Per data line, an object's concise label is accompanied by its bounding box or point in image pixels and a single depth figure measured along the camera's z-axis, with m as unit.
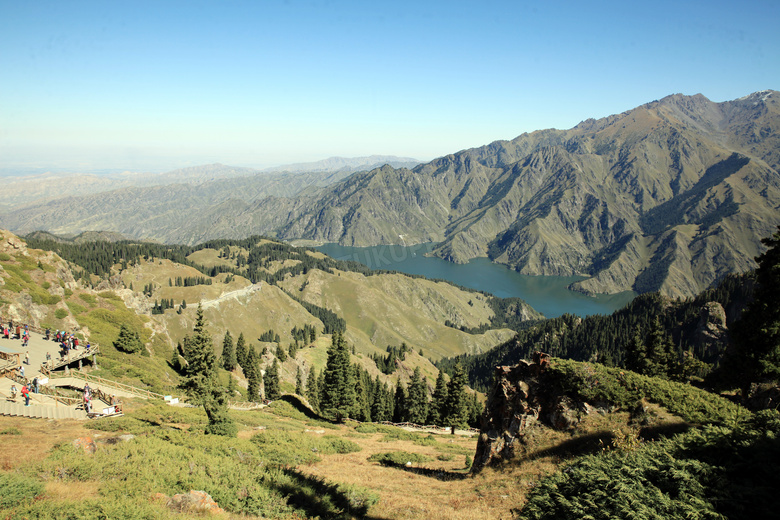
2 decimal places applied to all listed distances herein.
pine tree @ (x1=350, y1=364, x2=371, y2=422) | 82.93
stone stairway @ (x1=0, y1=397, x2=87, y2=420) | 31.70
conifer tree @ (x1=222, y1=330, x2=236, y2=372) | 104.19
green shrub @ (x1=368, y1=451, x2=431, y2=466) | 34.09
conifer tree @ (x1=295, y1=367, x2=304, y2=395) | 100.28
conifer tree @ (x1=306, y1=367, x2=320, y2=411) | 96.54
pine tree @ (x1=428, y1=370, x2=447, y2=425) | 78.62
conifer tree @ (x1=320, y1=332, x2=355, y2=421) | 62.00
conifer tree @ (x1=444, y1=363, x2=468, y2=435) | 70.06
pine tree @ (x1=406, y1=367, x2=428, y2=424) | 91.50
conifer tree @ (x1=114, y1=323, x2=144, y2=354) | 61.38
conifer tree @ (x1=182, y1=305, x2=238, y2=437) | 32.22
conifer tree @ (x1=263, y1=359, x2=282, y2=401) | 95.44
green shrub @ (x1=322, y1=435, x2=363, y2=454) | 37.41
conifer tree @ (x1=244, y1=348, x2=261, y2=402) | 84.96
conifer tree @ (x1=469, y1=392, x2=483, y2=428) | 95.11
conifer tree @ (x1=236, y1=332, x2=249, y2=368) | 113.56
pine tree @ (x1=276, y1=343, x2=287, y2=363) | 122.38
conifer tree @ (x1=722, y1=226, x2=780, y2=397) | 29.47
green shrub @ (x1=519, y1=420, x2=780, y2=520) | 11.80
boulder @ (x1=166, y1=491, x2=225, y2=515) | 17.41
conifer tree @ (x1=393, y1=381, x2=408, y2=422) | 95.21
